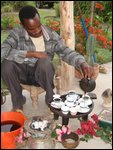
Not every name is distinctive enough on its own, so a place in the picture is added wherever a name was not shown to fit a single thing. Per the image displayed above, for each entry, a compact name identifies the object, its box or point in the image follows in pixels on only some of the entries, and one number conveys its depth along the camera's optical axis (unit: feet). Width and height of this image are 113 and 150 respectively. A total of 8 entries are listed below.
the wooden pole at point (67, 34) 8.16
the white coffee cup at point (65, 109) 6.17
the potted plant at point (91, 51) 8.28
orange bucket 5.68
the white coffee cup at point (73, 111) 6.13
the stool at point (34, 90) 7.15
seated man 6.67
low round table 6.13
